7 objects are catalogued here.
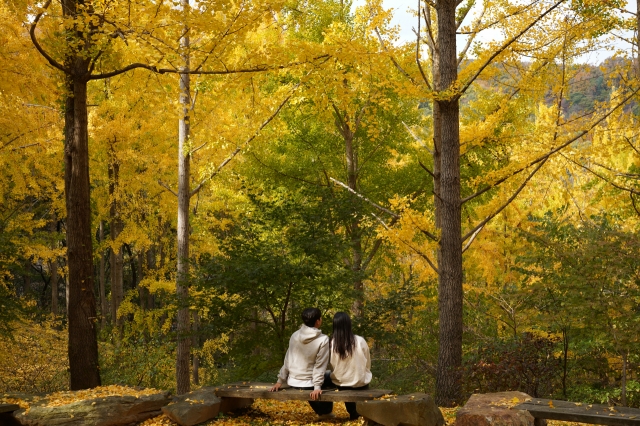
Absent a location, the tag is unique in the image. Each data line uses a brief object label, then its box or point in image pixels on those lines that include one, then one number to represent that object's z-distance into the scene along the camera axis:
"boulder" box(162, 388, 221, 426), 5.77
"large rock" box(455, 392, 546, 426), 5.04
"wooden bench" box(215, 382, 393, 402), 5.44
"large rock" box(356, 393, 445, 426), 5.19
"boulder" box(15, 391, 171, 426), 5.46
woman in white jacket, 5.77
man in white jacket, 5.80
